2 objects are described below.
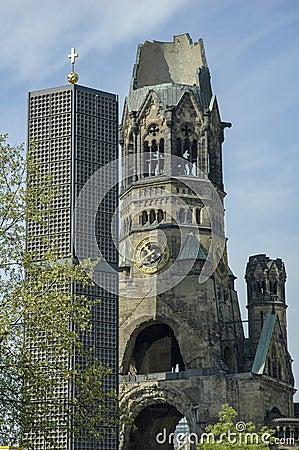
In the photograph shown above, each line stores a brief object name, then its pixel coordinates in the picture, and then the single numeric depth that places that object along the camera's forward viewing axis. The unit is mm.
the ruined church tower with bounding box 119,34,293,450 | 77938
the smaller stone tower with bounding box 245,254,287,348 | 92125
